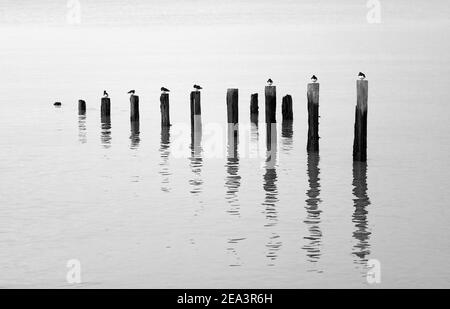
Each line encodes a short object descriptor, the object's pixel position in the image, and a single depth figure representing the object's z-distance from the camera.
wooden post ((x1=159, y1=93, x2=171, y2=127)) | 42.56
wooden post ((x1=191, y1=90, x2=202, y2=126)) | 42.06
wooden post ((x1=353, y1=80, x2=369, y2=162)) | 31.42
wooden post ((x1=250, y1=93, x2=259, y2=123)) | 48.09
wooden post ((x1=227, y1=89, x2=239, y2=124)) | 42.25
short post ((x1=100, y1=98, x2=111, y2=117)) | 49.72
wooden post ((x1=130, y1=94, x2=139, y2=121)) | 45.59
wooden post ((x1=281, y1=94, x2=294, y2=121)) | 48.19
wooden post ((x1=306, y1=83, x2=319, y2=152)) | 34.31
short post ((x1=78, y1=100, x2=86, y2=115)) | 55.12
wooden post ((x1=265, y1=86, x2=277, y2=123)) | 42.44
